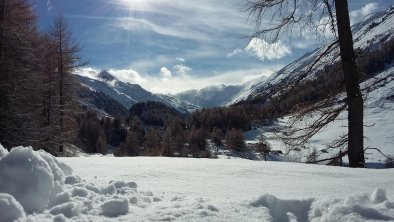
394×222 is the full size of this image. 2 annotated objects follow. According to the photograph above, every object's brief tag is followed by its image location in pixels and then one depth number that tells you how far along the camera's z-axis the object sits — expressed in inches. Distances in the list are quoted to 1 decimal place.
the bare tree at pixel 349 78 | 314.3
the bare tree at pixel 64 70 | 1080.2
